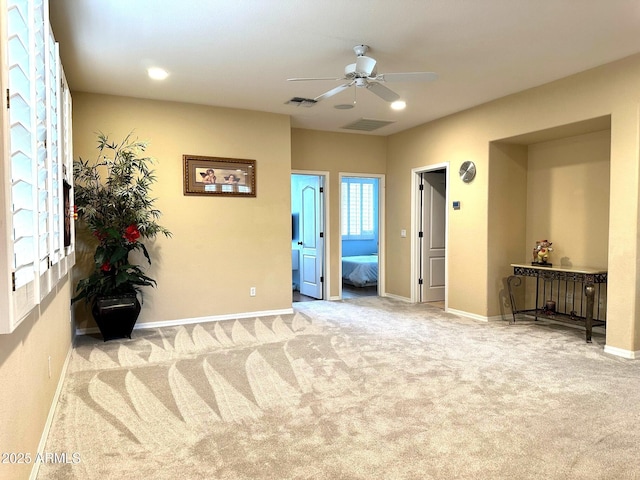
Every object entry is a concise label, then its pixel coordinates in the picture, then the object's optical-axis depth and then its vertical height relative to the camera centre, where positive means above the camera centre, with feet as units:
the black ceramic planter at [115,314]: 14.19 -3.08
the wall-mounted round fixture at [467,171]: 17.98 +2.11
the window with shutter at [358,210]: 33.32 +0.88
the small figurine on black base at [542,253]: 16.55 -1.30
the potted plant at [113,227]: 14.37 -0.14
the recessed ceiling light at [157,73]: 13.43 +4.81
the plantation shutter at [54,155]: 7.74 +1.32
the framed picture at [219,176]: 17.17 +1.90
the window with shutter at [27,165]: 4.68 +0.80
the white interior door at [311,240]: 22.84 -1.01
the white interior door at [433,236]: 22.12 -0.81
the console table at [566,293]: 14.28 -2.83
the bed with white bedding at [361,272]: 25.77 -3.15
